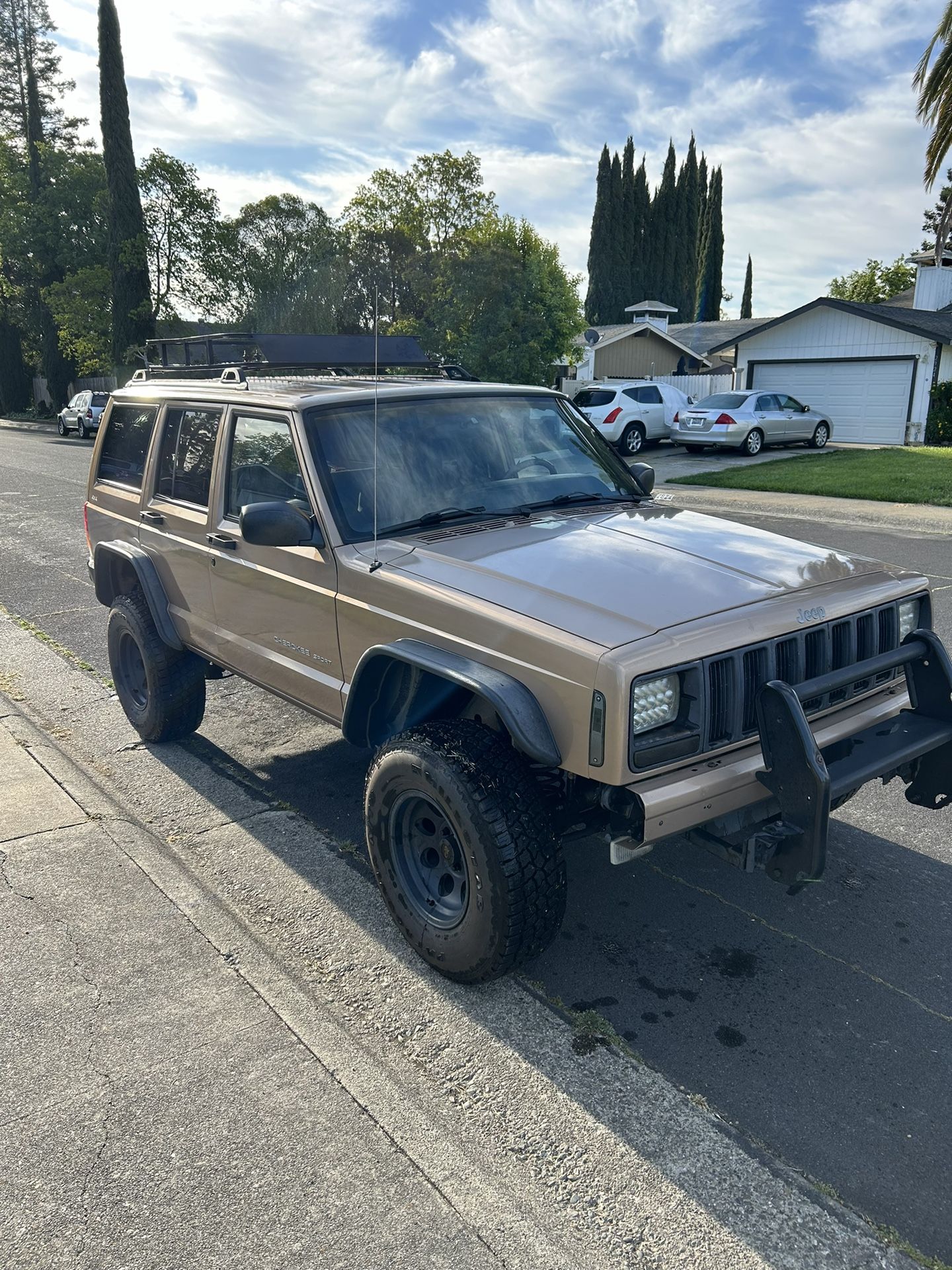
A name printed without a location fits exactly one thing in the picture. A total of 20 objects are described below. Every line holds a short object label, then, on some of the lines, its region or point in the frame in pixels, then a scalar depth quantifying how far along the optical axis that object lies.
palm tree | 27.77
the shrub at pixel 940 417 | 25.05
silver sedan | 22.70
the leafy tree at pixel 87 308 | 36.97
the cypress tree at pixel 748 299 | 75.38
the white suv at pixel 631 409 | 23.23
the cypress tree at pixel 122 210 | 33.56
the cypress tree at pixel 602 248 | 62.97
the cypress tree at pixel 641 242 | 64.44
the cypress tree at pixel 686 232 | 66.69
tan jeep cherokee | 2.84
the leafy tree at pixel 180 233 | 36.09
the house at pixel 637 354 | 38.34
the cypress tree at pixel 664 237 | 65.50
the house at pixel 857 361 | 25.16
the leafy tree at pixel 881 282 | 53.84
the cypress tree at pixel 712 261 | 69.44
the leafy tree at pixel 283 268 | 39.53
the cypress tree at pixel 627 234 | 63.47
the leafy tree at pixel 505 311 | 31.50
